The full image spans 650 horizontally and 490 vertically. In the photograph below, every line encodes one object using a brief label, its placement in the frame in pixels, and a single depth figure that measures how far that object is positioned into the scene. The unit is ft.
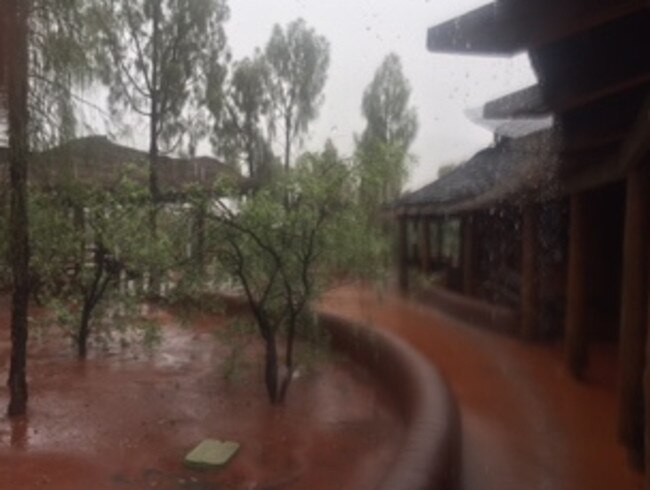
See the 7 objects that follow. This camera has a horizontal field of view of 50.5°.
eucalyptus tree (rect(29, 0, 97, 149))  22.90
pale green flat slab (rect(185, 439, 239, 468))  20.29
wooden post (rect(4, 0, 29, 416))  22.09
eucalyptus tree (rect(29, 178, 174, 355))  32.14
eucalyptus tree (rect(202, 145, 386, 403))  25.55
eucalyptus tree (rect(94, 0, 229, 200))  62.85
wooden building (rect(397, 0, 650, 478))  14.55
